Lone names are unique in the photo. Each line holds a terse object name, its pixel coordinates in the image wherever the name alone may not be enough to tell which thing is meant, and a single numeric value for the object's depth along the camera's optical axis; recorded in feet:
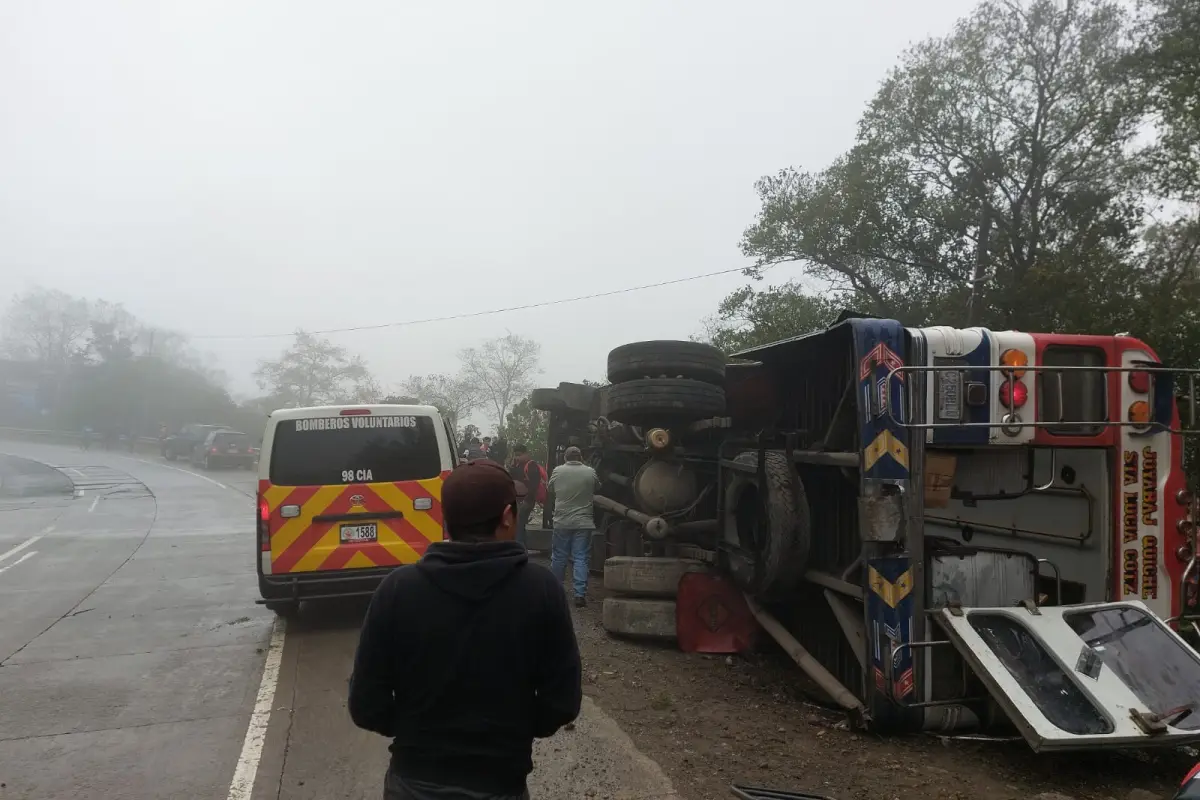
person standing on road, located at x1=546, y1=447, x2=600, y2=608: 28.35
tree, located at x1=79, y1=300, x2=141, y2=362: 199.69
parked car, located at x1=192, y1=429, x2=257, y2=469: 113.39
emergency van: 24.73
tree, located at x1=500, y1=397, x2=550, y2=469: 65.00
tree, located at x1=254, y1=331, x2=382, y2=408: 233.35
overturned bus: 14.77
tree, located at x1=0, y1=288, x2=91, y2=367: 228.84
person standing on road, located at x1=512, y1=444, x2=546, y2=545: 36.40
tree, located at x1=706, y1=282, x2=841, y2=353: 77.20
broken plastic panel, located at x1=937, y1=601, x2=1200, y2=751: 13.50
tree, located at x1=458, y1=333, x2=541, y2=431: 174.19
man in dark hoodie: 6.84
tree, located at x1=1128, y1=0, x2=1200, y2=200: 52.60
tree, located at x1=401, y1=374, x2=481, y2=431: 173.17
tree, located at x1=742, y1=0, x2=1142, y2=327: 68.64
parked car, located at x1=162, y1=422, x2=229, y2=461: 129.39
